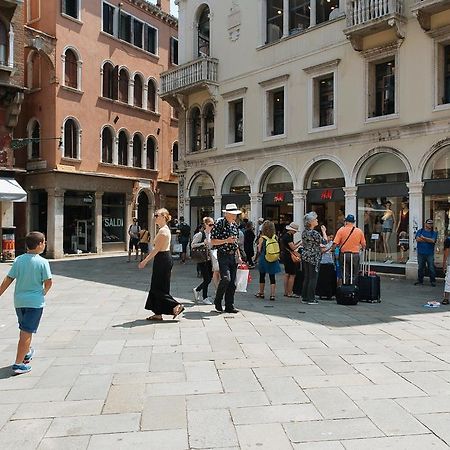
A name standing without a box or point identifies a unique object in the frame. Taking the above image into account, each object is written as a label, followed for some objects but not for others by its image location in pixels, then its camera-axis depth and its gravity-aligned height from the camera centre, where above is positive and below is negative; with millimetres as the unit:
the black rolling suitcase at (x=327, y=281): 11203 -1167
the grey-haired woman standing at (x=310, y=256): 10297 -567
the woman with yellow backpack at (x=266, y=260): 10773 -684
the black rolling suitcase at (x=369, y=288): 10812 -1274
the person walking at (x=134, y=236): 21797 -359
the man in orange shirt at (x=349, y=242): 10844 -301
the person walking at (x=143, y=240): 20984 -509
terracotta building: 25969 +5926
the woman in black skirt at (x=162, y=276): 8070 -761
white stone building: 15469 +4217
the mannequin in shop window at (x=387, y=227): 16703 +29
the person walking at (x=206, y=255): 10113 -537
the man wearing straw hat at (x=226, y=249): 8789 -367
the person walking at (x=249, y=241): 18328 -475
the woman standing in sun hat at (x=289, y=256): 10969 -608
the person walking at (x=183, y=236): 21891 -360
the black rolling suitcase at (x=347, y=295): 10359 -1357
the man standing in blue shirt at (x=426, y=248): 13938 -557
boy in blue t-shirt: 5402 -641
